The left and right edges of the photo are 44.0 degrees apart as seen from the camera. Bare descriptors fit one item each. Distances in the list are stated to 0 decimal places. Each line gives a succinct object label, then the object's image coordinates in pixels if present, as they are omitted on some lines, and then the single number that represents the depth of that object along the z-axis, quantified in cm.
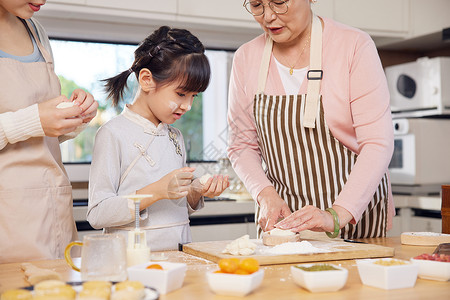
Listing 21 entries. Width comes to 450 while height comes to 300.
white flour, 130
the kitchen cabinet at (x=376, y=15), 317
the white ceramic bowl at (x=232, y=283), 95
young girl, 143
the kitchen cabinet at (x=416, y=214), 289
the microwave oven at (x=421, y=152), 322
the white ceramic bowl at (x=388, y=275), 101
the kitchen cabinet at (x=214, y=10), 279
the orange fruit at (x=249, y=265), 97
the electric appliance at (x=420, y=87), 319
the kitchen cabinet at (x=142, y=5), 262
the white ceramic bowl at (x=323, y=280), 97
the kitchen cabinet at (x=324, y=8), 309
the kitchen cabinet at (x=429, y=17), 330
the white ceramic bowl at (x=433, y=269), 107
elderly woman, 159
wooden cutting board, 125
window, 315
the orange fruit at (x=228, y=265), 97
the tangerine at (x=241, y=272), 97
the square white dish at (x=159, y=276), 97
